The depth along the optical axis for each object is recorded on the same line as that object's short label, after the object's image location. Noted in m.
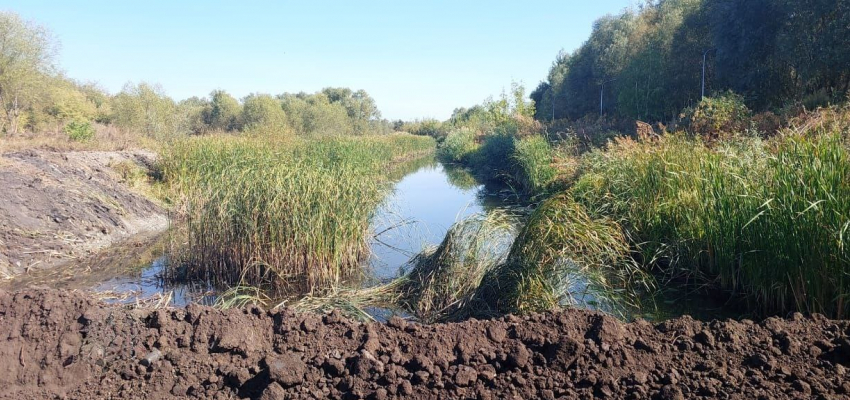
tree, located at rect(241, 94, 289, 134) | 36.29
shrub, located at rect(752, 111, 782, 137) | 11.43
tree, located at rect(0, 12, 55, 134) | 20.75
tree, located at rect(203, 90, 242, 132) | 41.39
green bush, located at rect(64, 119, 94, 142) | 19.83
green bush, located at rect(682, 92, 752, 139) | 12.60
